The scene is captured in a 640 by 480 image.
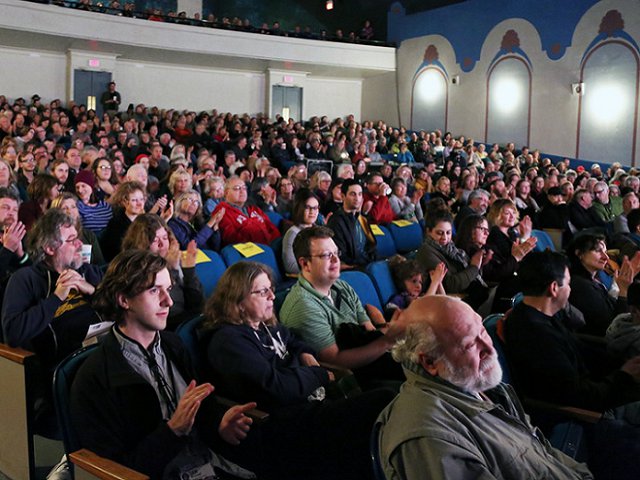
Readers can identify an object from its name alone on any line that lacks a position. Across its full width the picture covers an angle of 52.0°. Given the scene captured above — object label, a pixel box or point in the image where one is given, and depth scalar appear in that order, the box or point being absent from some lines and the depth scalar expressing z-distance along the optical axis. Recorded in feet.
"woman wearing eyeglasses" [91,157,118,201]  17.66
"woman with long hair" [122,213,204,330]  9.93
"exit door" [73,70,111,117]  47.03
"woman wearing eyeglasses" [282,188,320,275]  13.76
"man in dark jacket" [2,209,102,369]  7.81
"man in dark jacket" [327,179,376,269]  15.61
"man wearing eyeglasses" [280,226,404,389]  8.44
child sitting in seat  11.78
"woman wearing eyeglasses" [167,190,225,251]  14.16
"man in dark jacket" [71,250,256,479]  5.64
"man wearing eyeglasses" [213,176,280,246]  15.56
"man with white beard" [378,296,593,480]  4.57
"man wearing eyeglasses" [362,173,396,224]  19.80
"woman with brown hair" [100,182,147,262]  13.37
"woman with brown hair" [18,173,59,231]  13.92
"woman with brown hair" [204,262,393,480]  5.39
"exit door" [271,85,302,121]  56.80
